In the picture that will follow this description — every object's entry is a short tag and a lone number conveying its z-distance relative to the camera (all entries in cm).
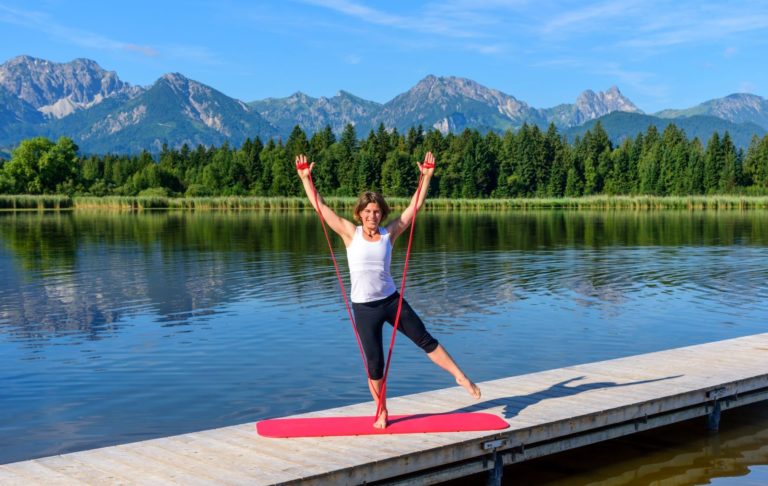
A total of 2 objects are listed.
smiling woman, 814
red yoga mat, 833
